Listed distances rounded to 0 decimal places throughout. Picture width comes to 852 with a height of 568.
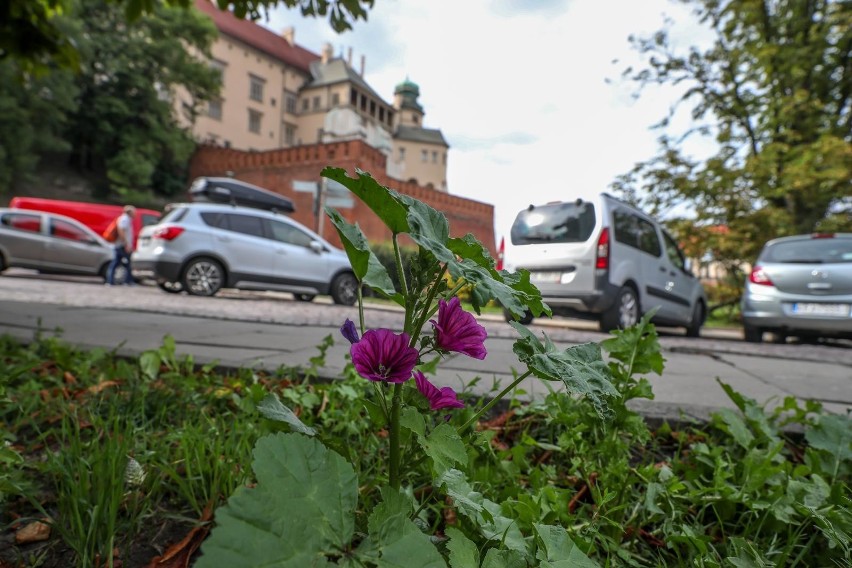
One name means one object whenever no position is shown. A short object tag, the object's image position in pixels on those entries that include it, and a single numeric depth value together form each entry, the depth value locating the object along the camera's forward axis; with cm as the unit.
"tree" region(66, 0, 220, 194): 2770
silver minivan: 689
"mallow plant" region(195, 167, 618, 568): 50
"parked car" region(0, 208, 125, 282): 1148
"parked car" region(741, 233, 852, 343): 676
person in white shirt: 1132
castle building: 4109
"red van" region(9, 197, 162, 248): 1589
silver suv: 878
